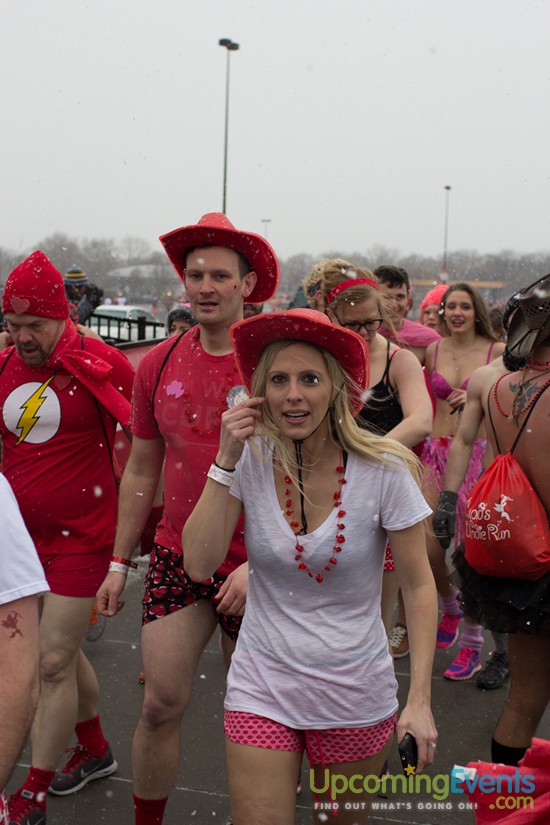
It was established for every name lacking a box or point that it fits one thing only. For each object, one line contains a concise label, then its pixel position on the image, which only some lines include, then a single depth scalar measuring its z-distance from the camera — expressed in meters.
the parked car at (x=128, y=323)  13.94
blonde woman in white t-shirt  2.66
